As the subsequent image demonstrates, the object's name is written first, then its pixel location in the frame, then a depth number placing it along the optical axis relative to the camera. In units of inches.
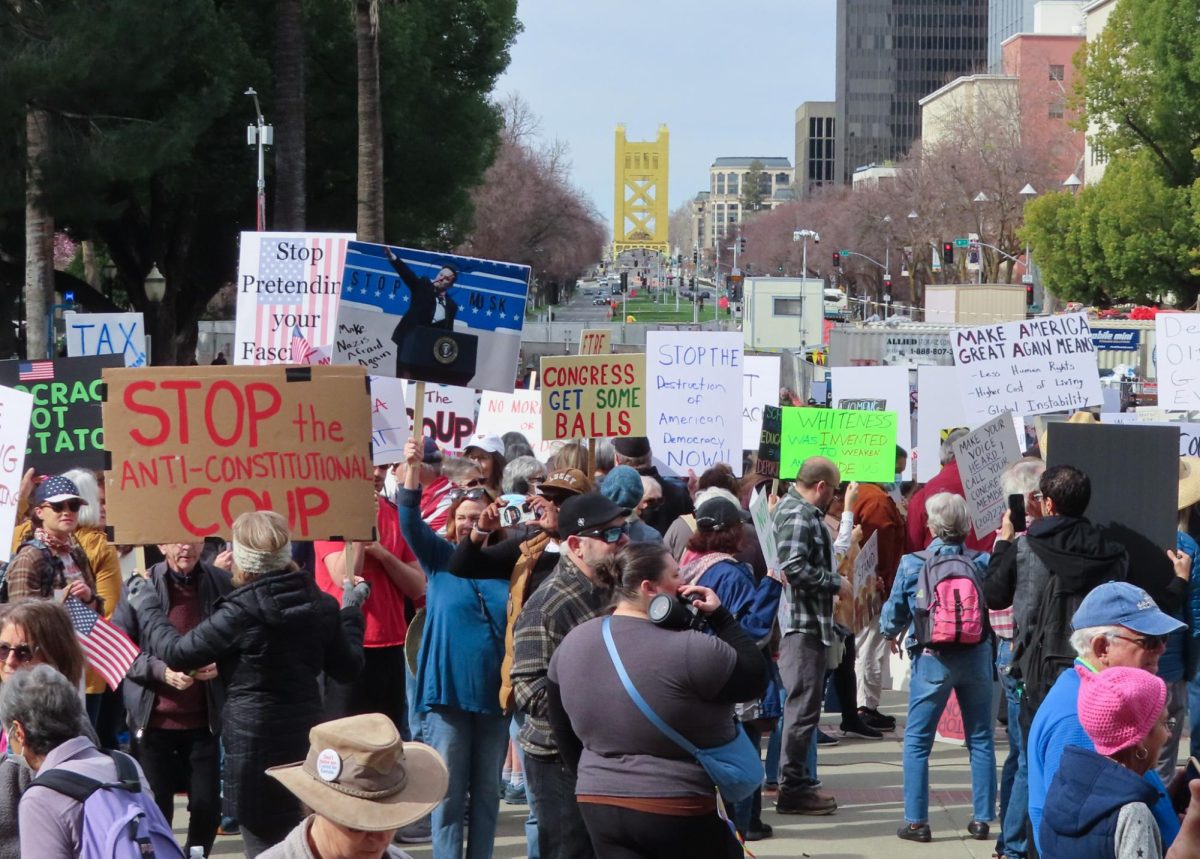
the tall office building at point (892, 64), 7465.6
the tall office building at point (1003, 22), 5610.2
